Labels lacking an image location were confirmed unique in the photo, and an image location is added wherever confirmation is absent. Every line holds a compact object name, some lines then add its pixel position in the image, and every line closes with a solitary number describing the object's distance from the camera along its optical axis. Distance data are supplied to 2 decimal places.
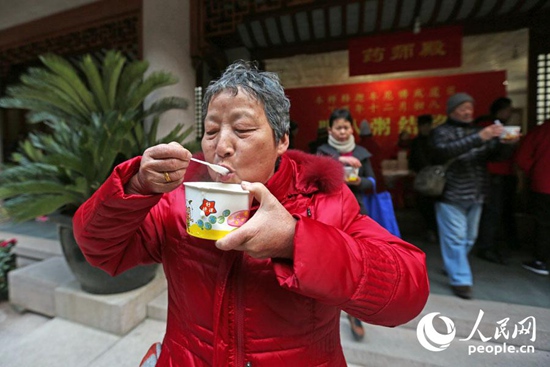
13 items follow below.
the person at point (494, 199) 3.80
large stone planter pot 2.86
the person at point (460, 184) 2.87
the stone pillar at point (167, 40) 4.14
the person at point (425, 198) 4.66
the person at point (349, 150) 2.50
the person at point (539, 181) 3.37
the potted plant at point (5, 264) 3.56
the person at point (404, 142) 5.81
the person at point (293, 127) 3.93
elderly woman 0.77
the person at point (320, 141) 3.59
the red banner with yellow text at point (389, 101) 5.46
